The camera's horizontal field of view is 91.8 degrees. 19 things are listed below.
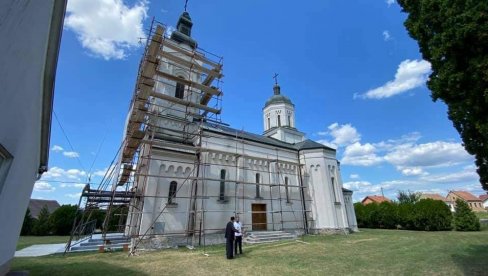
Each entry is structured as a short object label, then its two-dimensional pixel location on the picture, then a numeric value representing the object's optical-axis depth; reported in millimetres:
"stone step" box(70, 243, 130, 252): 12013
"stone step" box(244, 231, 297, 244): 13732
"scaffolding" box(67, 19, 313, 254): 12555
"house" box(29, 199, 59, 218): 36344
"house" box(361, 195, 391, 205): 66762
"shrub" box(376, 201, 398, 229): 25695
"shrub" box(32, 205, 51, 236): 23719
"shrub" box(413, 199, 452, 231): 21781
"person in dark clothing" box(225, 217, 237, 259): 9180
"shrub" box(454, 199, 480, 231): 20656
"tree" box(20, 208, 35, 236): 23562
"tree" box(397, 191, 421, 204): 49356
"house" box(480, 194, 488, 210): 75350
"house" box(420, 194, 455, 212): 74150
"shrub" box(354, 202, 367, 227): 29441
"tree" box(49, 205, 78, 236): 23828
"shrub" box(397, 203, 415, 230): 23688
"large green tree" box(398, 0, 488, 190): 4531
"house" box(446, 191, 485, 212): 73700
